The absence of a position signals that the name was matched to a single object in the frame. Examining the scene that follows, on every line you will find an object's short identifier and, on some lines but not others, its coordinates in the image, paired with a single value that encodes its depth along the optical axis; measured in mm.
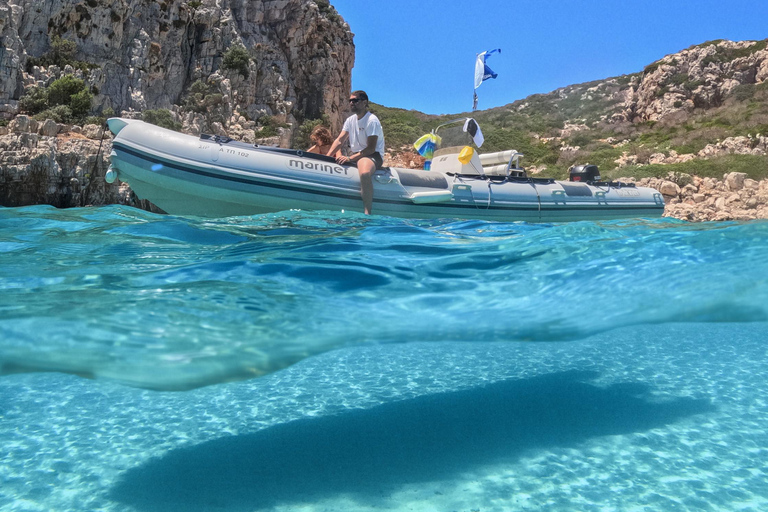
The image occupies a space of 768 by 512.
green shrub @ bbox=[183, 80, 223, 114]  23719
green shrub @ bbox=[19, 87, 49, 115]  18141
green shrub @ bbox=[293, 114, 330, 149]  25594
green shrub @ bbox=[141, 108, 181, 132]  20875
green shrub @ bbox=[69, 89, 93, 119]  18750
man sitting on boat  6406
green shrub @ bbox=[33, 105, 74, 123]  17114
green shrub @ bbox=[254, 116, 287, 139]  24000
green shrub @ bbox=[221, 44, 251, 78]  24752
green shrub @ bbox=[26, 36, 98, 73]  20106
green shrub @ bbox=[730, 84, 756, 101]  27391
